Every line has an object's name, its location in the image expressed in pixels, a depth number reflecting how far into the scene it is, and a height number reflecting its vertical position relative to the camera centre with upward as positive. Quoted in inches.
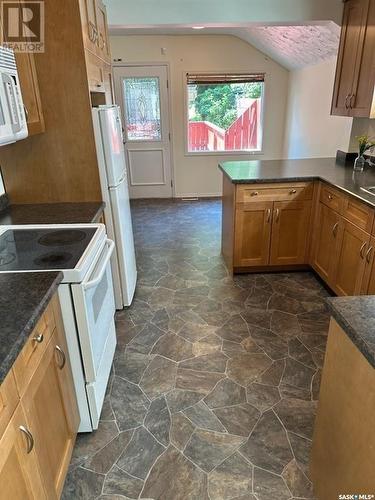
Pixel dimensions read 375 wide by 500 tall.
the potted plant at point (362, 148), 117.0 -14.0
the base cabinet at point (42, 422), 38.6 -37.5
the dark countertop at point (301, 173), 106.4 -21.7
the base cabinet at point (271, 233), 119.3 -41.9
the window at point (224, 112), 211.5 -2.4
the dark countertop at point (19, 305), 37.8 -23.5
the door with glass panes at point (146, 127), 208.2 -10.4
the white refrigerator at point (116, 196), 88.7 -22.6
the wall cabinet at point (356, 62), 105.2 +12.9
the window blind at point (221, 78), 208.5 +16.9
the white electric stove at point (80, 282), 57.0 -27.3
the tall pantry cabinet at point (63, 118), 78.7 -1.6
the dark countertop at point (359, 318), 37.5 -23.8
